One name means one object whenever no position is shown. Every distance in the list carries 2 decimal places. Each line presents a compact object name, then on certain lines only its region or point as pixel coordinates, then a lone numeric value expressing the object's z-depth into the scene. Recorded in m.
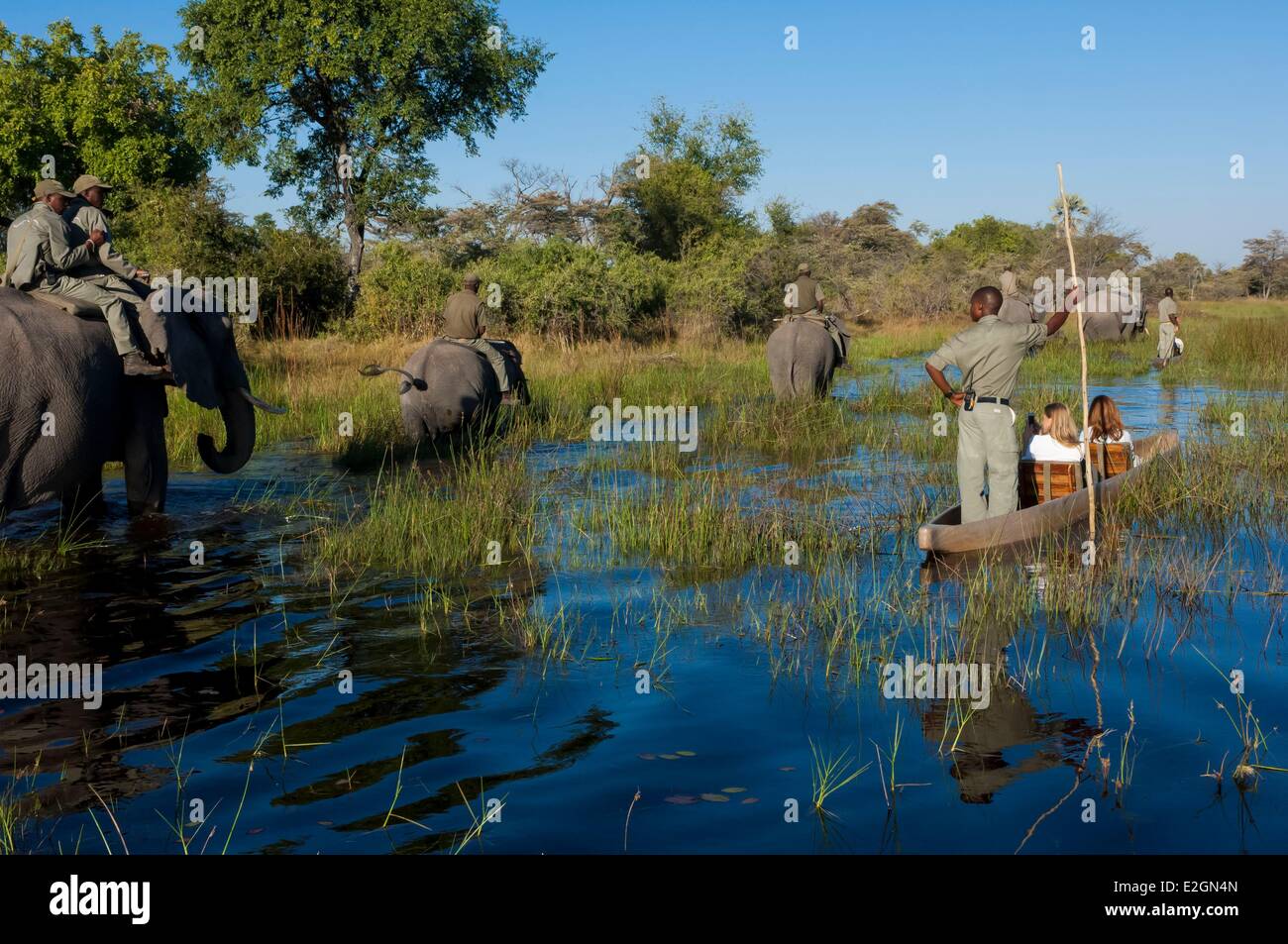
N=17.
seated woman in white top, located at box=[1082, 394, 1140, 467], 10.46
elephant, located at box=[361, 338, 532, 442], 13.20
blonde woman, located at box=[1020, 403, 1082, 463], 9.72
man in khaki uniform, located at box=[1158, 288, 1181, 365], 22.25
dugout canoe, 8.16
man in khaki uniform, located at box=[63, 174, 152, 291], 9.22
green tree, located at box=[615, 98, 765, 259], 36.50
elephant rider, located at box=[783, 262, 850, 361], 16.33
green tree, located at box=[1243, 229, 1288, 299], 60.05
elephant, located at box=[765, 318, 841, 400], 15.99
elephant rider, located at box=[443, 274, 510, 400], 13.95
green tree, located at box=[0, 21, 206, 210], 34.84
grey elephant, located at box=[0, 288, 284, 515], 8.20
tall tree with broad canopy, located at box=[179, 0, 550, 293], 29.48
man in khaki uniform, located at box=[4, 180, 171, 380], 8.54
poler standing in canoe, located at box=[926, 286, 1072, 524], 8.49
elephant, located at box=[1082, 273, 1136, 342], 29.05
